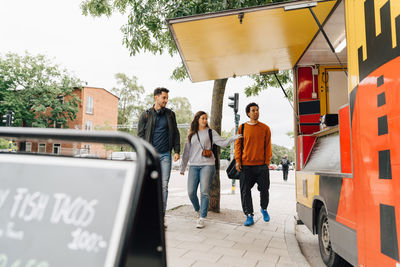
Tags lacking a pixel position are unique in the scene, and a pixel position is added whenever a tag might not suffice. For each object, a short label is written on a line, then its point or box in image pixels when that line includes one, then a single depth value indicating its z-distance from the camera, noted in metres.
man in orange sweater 5.27
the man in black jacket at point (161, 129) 4.79
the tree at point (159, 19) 5.29
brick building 42.09
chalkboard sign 1.17
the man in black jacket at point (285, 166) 21.66
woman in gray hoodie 5.12
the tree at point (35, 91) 33.47
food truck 2.01
